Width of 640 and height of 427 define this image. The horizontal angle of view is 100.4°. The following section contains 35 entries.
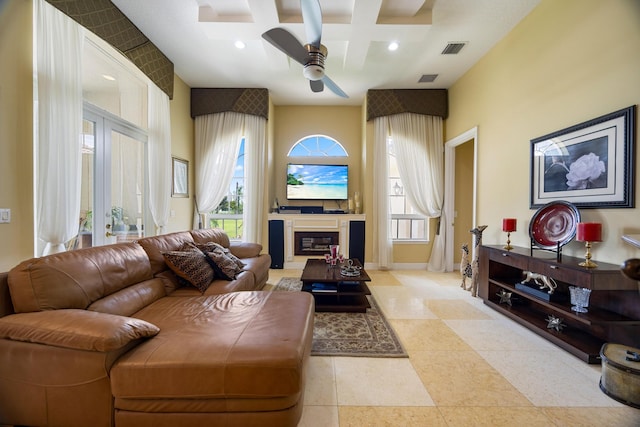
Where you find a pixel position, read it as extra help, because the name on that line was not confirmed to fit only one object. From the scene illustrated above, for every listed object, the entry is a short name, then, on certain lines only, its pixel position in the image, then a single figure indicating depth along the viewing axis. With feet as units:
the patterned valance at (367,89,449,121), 15.75
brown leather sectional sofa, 4.04
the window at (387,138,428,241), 16.87
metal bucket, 5.19
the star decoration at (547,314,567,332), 7.77
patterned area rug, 7.08
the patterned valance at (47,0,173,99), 7.82
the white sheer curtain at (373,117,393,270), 16.01
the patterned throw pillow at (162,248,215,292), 7.74
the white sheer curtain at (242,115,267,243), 15.70
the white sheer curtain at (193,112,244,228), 15.76
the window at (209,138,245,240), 16.85
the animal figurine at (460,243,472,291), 12.50
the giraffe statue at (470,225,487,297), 11.46
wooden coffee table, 9.51
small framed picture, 13.87
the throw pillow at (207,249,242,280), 8.68
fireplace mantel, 16.29
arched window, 17.90
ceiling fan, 6.68
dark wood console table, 6.34
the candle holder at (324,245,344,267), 11.34
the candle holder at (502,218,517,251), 9.66
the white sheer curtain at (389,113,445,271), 15.89
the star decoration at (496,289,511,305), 9.81
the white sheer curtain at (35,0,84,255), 6.85
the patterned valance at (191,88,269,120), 15.61
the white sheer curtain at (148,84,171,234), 11.85
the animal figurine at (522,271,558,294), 8.09
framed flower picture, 6.53
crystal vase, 6.95
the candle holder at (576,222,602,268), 6.60
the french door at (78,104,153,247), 9.03
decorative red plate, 7.64
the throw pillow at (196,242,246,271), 9.17
